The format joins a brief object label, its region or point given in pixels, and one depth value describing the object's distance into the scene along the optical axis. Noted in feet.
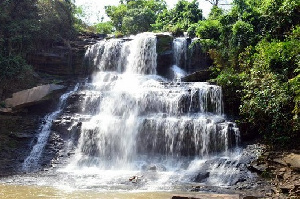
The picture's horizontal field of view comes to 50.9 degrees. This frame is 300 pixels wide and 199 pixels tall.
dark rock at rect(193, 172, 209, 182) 36.86
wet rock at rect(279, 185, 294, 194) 29.88
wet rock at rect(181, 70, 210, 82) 57.93
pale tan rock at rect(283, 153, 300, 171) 33.94
